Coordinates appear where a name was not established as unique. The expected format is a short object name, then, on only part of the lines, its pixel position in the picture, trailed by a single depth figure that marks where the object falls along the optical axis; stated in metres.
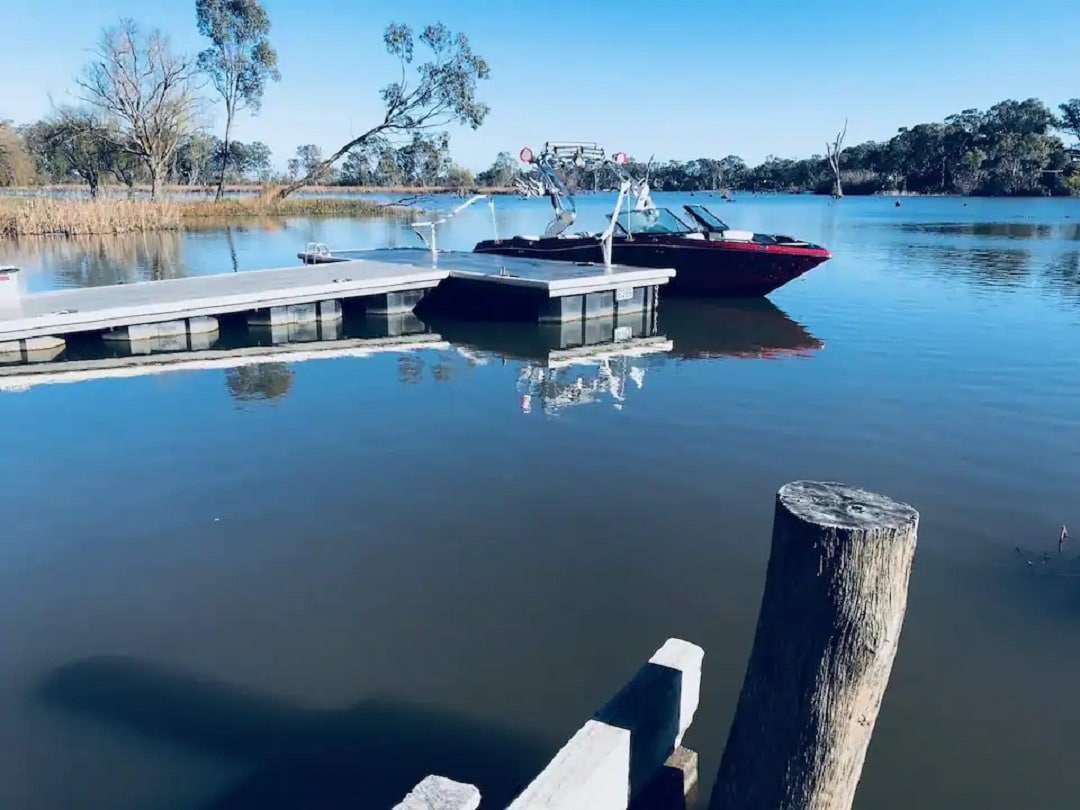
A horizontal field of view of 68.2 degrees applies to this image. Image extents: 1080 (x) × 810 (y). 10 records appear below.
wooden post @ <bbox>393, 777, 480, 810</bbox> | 1.99
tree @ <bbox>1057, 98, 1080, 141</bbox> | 71.44
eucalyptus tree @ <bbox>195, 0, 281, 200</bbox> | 39.16
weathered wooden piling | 2.04
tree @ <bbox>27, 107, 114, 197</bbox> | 37.59
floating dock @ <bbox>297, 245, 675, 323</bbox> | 11.89
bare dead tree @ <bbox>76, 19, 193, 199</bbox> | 36.03
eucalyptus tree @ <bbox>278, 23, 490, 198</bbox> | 39.97
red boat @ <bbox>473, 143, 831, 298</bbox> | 13.69
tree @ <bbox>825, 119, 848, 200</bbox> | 76.84
